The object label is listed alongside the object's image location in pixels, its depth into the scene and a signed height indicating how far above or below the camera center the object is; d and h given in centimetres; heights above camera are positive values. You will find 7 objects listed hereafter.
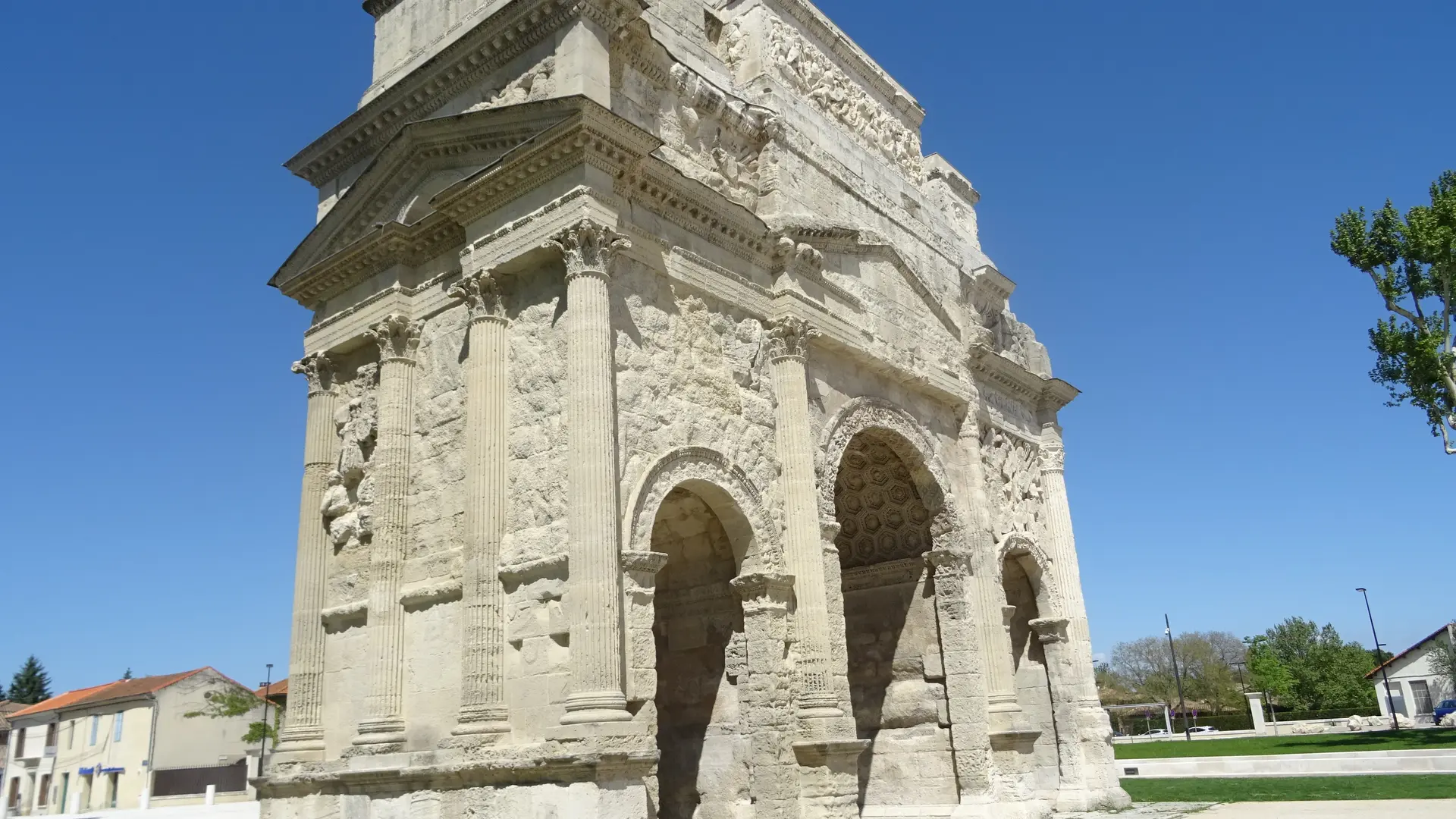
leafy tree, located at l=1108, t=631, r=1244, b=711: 6331 +243
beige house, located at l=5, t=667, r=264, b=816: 3478 +30
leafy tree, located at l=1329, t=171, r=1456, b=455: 2081 +811
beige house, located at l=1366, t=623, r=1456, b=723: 4919 +27
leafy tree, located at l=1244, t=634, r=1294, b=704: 5556 +118
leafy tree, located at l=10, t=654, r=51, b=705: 6688 +509
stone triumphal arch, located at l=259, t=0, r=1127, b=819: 984 +319
